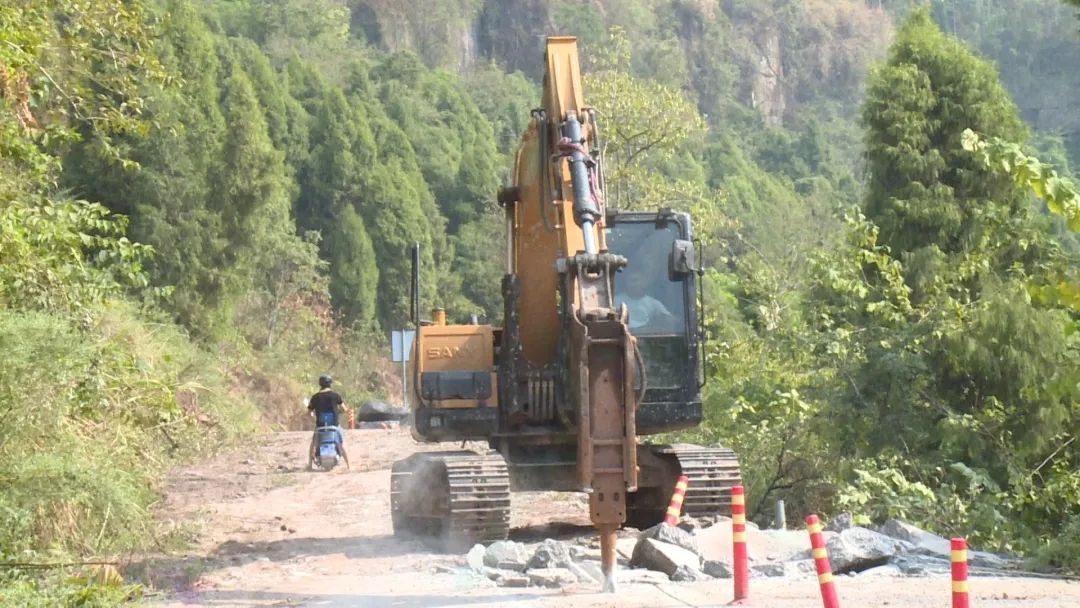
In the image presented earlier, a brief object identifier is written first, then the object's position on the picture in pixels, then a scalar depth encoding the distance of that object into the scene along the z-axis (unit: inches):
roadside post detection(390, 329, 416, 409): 962.7
